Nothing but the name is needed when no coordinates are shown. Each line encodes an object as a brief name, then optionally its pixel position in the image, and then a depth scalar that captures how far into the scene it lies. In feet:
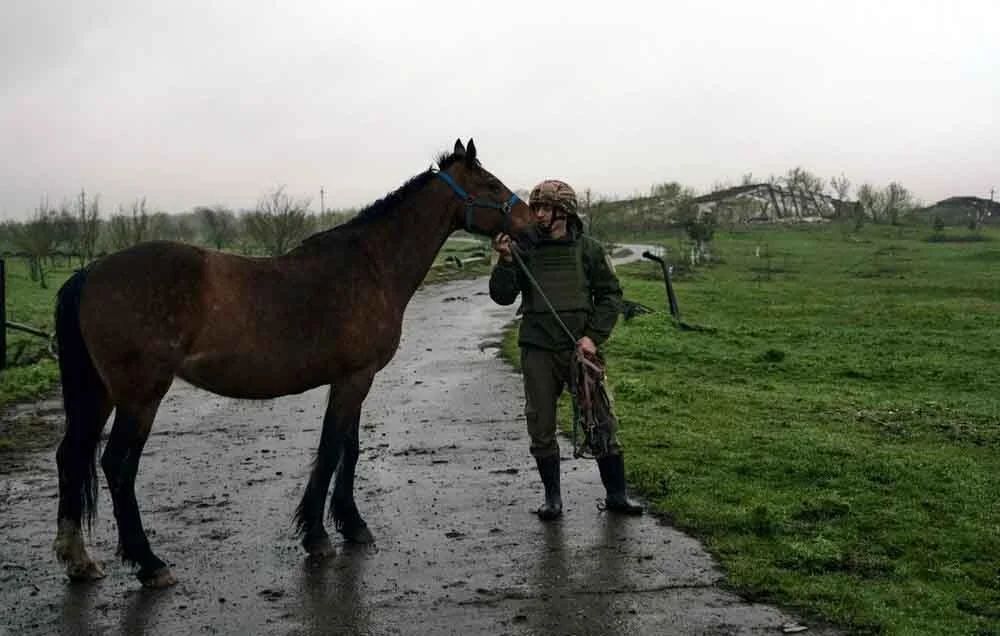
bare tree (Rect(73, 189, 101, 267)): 112.27
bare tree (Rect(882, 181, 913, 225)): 296.10
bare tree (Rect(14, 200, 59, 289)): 111.55
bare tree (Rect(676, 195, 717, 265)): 164.35
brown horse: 16.66
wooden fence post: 39.78
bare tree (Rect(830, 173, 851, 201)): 344.90
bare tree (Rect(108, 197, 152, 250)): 117.39
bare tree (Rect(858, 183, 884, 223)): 302.86
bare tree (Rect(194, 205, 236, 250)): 149.69
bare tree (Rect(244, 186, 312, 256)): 121.49
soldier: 20.54
